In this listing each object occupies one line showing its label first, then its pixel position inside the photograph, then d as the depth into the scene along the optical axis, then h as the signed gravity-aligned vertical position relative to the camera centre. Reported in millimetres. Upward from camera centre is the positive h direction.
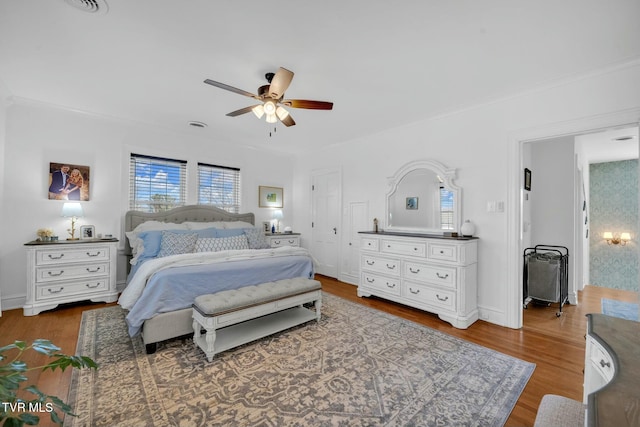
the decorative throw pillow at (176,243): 3634 -387
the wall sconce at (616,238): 5309 -376
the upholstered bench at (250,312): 2462 -934
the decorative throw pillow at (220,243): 3850 -411
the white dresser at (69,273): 3389 -768
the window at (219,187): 5133 +552
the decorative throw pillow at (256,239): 4410 -379
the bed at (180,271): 2584 -615
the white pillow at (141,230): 3745 -228
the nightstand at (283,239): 5512 -484
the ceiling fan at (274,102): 2510 +1133
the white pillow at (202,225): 4484 -164
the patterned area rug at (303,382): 1793 -1285
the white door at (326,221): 5535 -95
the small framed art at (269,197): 5898 +409
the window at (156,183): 4477 +537
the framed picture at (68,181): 3797 +458
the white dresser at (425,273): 3250 -737
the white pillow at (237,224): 4867 -159
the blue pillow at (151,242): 3608 -370
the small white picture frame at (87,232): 3928 -257
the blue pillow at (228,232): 4363 -268
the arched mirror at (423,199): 3756 +259
